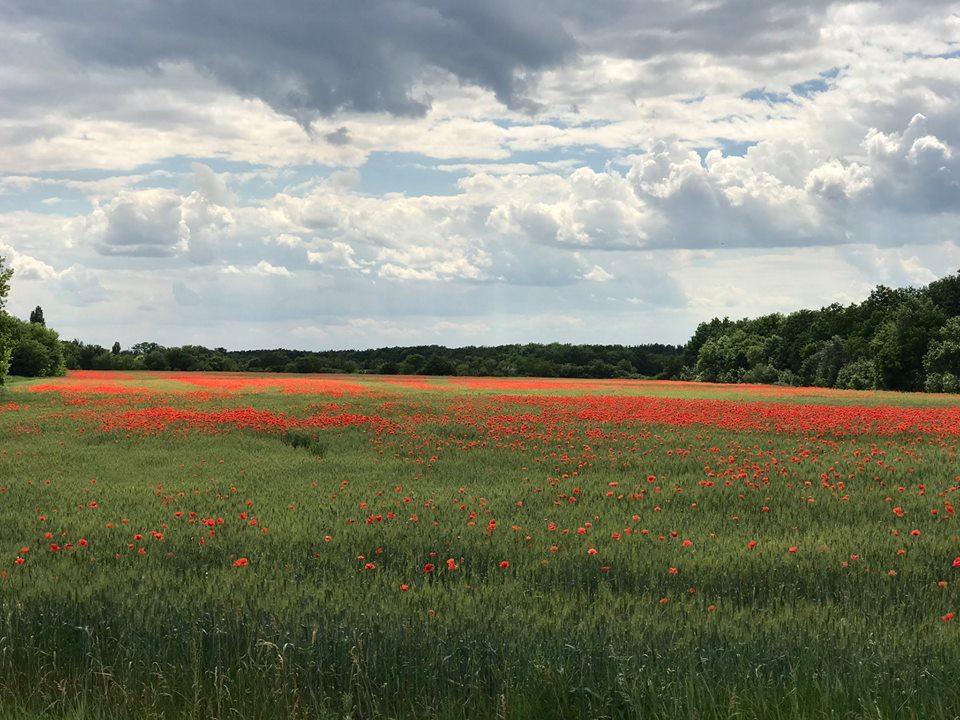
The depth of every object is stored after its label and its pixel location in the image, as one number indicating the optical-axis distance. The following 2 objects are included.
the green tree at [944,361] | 65.31
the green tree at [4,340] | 46.28
